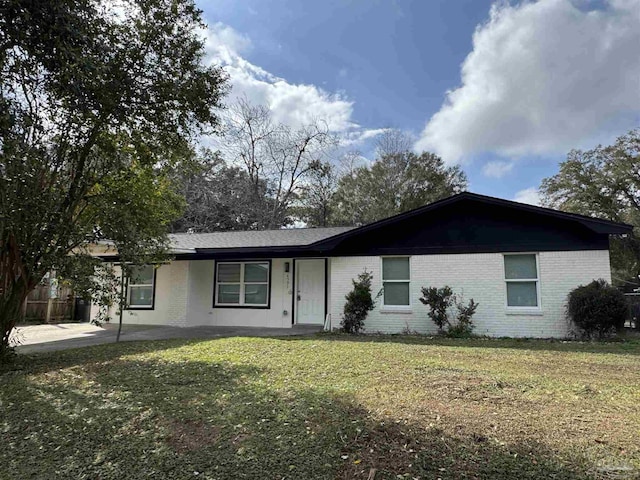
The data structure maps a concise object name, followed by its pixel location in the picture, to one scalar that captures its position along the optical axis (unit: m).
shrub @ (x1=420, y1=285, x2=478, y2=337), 10.43
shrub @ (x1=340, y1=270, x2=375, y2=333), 11.13
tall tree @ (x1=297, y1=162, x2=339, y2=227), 31.72
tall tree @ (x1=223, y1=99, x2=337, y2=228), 29.67
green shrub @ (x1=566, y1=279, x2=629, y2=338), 9.09
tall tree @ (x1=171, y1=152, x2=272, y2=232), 28.95
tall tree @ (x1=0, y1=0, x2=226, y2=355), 5.68
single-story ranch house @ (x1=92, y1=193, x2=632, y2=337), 10.17
